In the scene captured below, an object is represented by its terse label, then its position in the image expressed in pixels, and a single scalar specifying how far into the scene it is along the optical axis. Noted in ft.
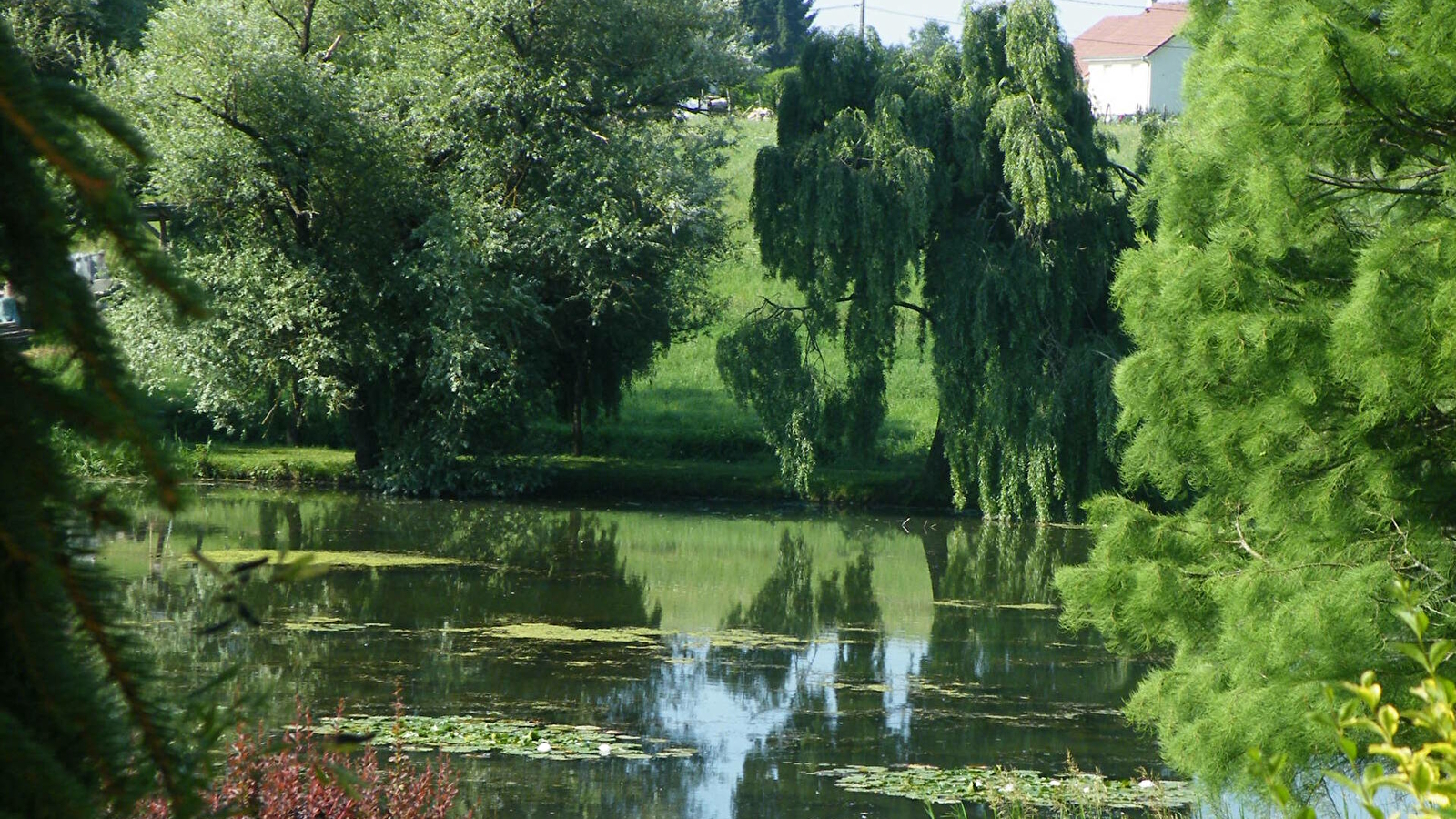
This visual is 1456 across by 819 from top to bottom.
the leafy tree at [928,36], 205.67
